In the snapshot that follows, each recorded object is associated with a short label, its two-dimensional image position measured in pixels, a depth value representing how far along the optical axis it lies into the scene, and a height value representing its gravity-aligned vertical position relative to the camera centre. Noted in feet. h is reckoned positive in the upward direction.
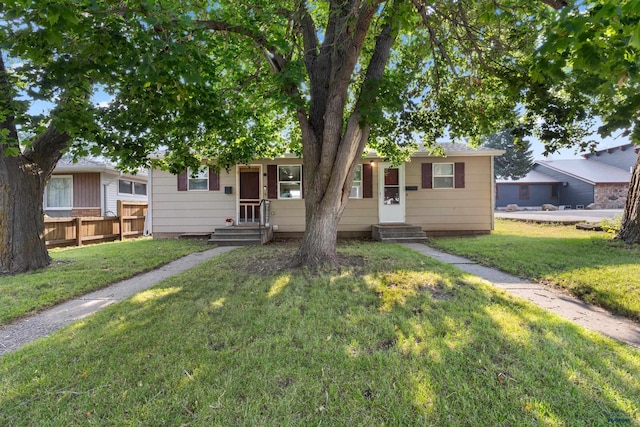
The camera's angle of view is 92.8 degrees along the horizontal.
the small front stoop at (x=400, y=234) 32.04 -2.54
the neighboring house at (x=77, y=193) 43.86 +2.77
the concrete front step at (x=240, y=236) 31.04 -2.58
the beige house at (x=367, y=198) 35.78 +1.49
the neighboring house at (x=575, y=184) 77.51 +7.52
